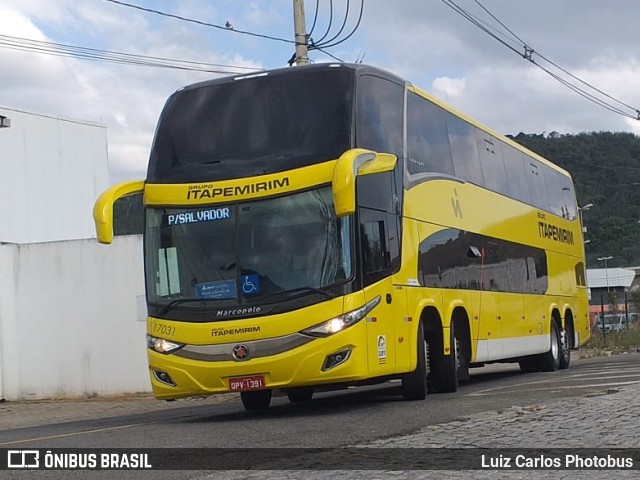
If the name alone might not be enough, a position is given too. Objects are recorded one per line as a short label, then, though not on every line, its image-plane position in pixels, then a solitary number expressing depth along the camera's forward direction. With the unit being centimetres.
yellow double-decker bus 1243
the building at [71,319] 2389
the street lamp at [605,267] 7519
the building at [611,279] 8976
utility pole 2150
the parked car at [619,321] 4822
